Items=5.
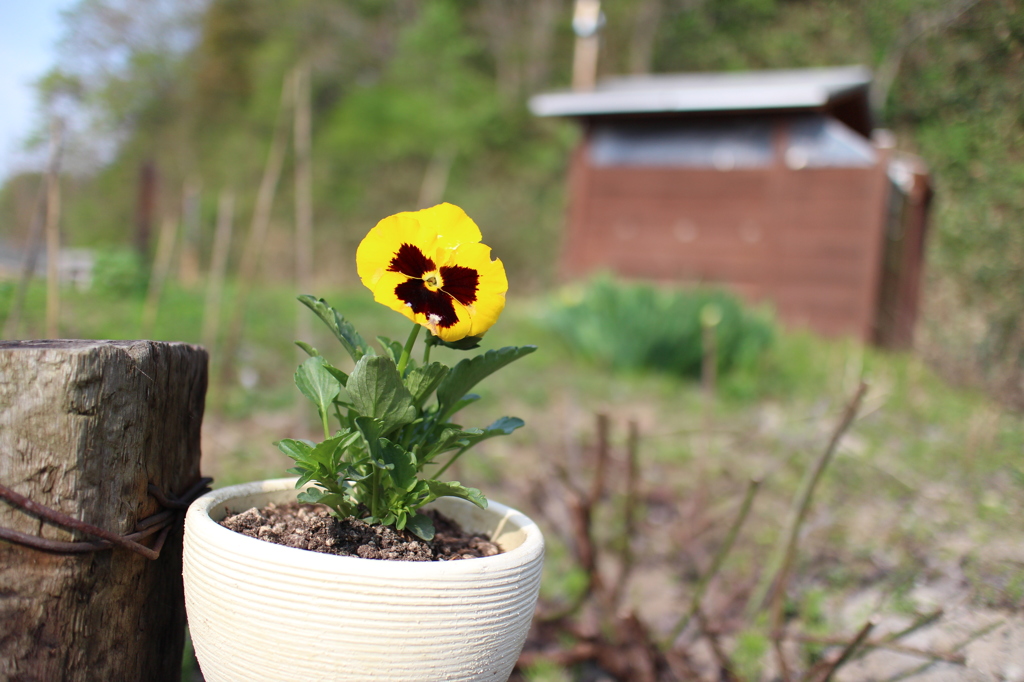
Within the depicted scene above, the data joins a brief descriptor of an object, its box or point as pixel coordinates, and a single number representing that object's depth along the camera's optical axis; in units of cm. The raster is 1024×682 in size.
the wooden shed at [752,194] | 338
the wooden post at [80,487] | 59
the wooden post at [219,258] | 165
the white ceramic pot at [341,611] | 57
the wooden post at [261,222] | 159
